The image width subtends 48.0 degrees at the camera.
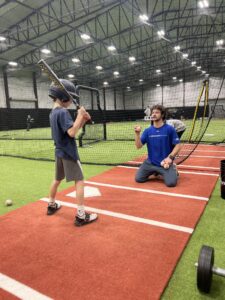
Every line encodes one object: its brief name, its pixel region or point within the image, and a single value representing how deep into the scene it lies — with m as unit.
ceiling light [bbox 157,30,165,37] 20.12
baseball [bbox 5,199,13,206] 3.72
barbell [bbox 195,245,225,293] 1.78
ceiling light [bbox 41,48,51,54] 21.42
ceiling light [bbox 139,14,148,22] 16.83
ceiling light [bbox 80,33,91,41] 19.03
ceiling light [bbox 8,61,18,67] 23.79
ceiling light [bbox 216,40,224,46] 24.73
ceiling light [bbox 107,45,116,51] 22.20
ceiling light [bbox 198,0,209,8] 15.99
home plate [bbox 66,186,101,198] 4.05
